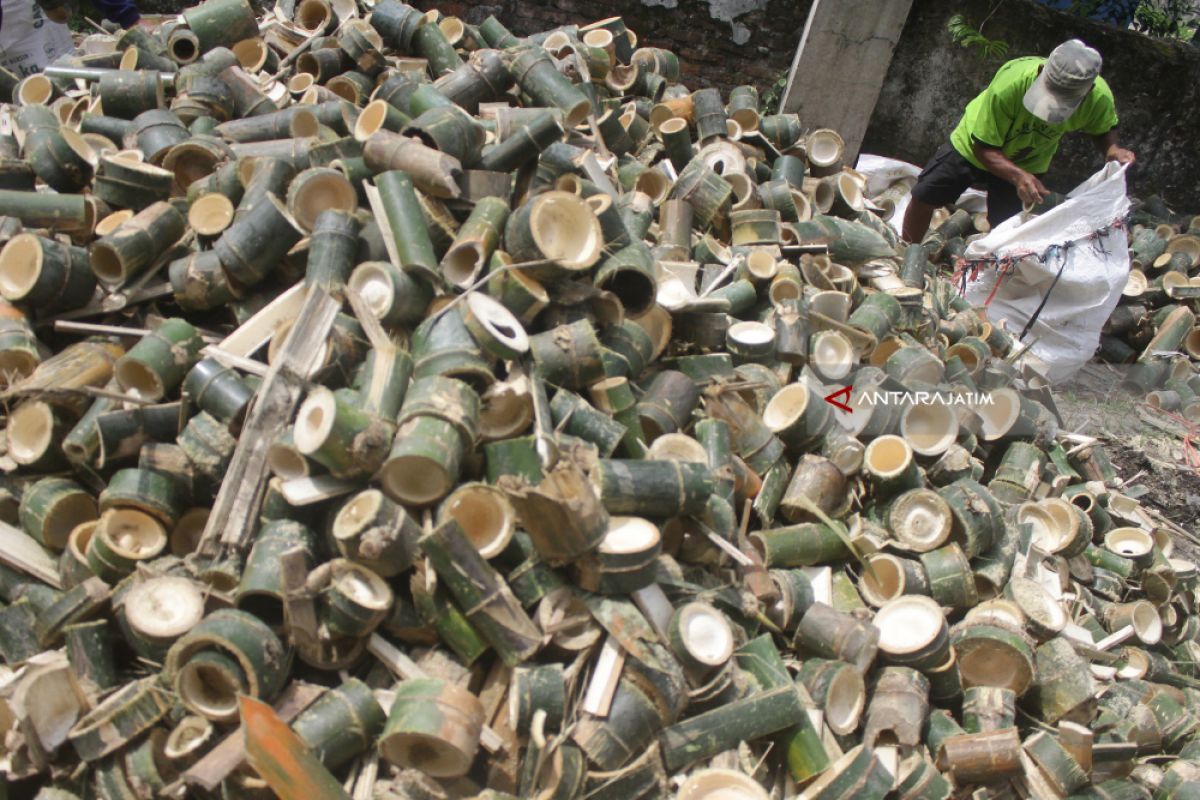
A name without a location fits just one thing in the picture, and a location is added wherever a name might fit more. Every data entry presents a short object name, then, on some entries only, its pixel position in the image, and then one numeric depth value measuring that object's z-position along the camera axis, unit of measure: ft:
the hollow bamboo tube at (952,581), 10.44
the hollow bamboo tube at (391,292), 9.98
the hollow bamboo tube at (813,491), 10.94
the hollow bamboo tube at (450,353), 9.20
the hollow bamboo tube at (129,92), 13.66
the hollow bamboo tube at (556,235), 10.09
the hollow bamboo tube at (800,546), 10.42
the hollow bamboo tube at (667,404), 10.59
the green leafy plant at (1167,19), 28.60
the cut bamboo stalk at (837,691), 9.12
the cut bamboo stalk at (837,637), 9.46
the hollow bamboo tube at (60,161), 11.94
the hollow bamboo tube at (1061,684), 10.13
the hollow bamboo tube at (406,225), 10.20
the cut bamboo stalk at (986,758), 9.15
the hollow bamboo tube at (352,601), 7.88
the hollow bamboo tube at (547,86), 14.32
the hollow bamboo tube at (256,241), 10.18
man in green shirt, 17.78
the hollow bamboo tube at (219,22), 15.43
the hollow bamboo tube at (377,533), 7.79
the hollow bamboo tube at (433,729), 7.32
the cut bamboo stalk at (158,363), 9.45
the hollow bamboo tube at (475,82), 14.14
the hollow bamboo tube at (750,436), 11.05
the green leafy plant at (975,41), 24.93
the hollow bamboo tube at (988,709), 9.63
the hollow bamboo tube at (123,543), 8.49
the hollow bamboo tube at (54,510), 9.04
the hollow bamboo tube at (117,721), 7.65
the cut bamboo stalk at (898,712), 9.14
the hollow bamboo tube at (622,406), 9.97
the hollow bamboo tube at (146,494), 8.71
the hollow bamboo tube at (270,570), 7.96
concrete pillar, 22.39
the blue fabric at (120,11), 19.48
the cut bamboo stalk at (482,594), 7.86
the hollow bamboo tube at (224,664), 7.53
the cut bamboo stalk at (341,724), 7.70
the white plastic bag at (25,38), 18.88
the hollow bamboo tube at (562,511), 7.95
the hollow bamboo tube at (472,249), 10.36
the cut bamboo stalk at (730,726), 8.36
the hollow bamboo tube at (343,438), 8.09
